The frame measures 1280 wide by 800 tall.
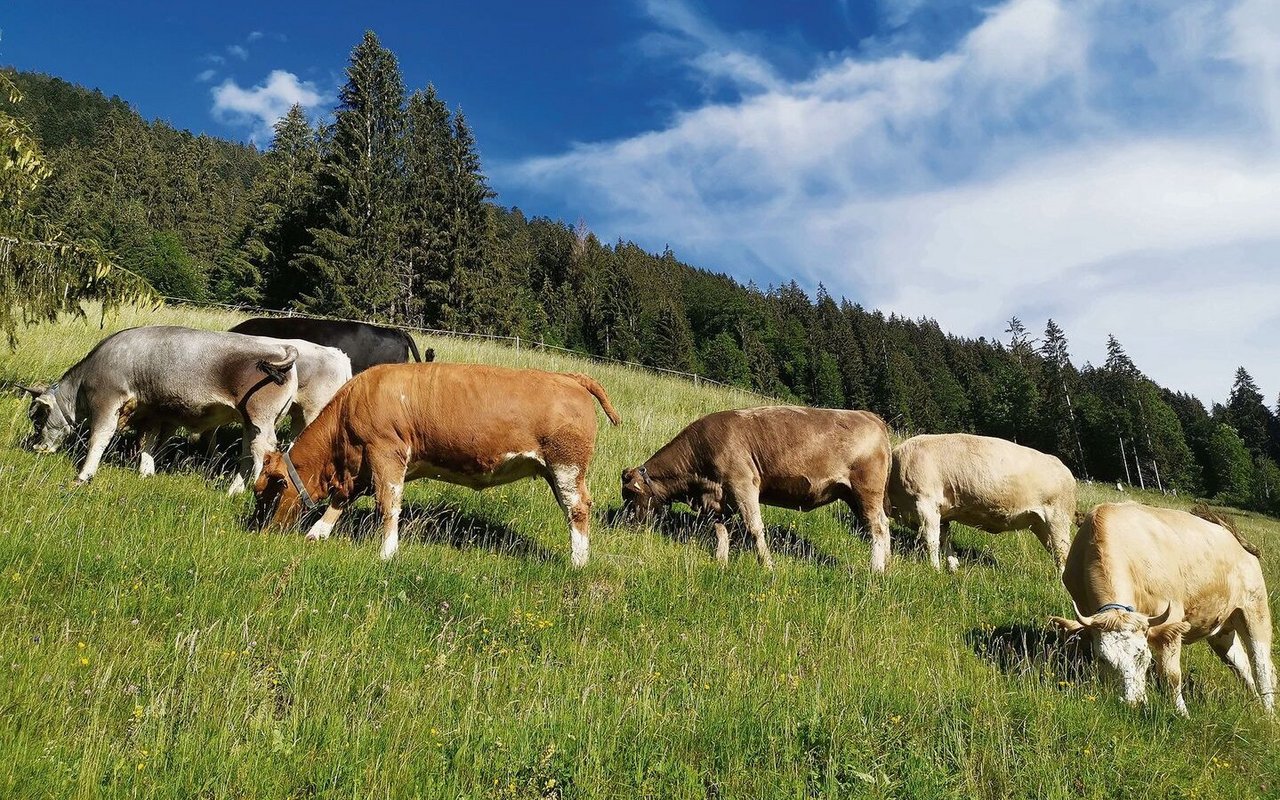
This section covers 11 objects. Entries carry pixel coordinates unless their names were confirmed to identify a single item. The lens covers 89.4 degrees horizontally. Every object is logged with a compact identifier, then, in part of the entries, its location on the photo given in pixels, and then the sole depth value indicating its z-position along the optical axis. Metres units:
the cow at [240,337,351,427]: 8.77
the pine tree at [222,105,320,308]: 40.72
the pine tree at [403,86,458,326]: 44.69
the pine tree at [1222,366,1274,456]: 97.31
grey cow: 7.66
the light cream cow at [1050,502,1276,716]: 4.98
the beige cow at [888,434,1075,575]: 8.95
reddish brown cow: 6.18
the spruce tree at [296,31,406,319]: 36.34
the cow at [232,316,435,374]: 11.53
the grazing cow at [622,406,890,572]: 8.14
